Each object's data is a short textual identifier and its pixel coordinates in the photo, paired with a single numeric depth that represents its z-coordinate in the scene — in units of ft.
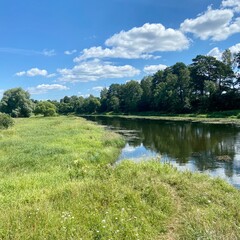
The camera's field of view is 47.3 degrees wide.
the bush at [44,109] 324.19
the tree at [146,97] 323.35
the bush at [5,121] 132.83
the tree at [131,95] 340.59
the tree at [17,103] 318.04
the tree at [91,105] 451.36
